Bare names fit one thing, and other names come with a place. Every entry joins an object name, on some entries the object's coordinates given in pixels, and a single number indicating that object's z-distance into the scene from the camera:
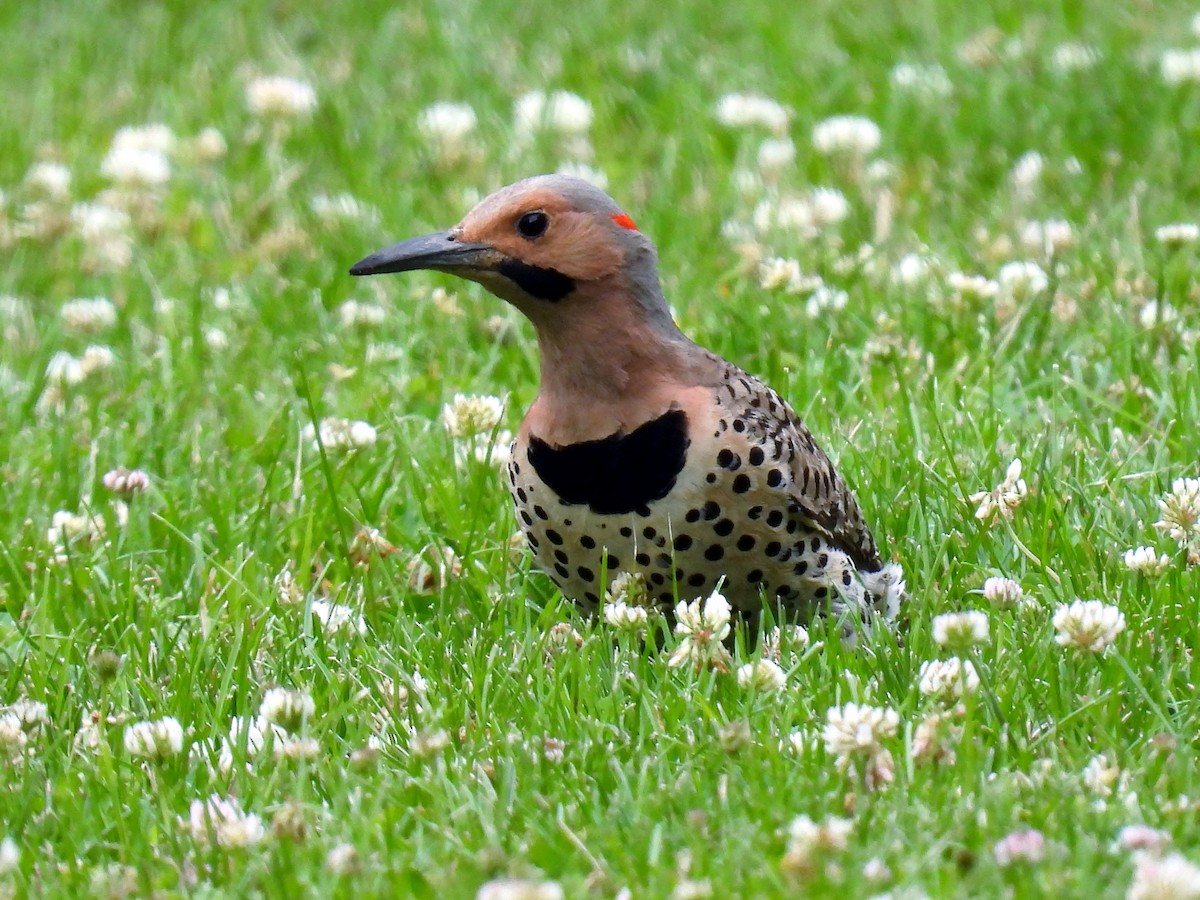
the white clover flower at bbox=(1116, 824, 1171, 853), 6.29
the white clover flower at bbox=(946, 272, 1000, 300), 11.65
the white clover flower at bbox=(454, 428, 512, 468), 10.19
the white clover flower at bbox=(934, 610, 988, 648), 7.32
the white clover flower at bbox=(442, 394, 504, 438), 10.02
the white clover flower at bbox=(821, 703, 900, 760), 6.99
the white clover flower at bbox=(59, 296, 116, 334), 13.14
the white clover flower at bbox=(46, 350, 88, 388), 11.91
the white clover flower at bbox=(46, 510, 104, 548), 10.07
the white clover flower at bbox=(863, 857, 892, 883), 6.19
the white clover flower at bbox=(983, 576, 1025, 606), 8.26
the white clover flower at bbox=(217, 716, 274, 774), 7.57
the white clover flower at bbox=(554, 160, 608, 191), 15.05
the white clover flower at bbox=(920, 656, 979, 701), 7.62
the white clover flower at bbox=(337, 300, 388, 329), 12.52
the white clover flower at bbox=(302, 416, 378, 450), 10.47
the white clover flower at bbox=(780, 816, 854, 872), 6.17
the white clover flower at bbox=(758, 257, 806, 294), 11.75
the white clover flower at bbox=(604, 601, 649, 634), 8.15
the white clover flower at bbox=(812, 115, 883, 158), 15.16
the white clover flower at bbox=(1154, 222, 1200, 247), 12.02
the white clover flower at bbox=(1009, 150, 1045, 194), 14.47
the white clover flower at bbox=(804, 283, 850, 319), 12.24
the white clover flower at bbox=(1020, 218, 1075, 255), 12.82
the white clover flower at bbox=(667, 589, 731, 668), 8.00
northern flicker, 8.37
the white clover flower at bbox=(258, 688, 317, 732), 7.56
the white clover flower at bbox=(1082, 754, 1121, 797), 6.85
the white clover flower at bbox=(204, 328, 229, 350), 12.62
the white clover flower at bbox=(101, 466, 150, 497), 10.24
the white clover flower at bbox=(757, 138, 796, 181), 15.13
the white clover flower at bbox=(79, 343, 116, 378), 11.98
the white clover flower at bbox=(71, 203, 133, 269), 14.55
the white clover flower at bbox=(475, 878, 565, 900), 5.95
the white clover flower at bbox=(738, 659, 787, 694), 7.71
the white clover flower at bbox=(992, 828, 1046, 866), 6.25
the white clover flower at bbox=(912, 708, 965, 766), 7.11
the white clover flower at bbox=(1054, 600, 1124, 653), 7.64
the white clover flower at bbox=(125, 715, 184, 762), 7.52
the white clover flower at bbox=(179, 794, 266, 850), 6.78
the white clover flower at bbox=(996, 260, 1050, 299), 12.17
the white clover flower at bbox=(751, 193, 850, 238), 13.81
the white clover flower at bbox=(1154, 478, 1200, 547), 8.57
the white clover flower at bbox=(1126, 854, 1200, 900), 5.78
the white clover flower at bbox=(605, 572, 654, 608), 8.37
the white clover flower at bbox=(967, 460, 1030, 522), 9.15
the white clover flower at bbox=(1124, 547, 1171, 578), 8.37
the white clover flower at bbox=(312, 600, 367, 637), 8.92
